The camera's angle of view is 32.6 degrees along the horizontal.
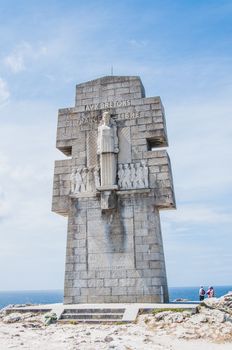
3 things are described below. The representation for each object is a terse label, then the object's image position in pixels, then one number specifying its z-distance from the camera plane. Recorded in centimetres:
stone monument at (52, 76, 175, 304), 1238
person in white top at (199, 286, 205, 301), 1833
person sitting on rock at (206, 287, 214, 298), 2039
